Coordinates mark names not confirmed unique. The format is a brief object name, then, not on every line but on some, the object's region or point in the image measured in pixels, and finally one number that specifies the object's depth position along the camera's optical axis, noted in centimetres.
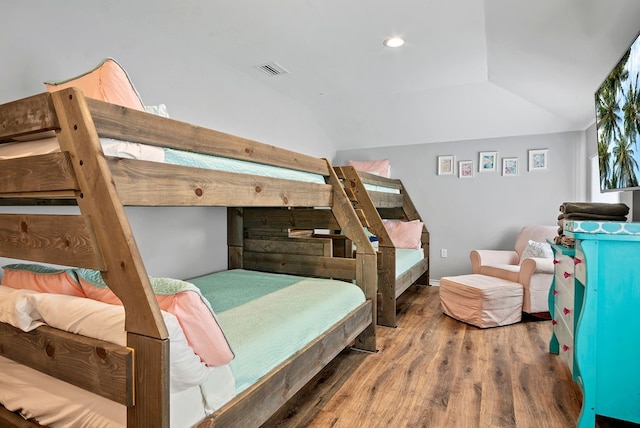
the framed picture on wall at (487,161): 458
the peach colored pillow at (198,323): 115
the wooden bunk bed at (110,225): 100
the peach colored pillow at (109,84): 146
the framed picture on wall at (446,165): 479
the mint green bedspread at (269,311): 147
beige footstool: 320
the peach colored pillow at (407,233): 449
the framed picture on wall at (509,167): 448
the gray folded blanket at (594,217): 201
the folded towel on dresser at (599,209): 200
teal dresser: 166
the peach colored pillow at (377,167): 489
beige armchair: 330
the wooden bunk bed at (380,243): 317
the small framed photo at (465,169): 470
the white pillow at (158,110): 162
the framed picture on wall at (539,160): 432
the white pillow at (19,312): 120
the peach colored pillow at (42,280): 138
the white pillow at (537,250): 356
